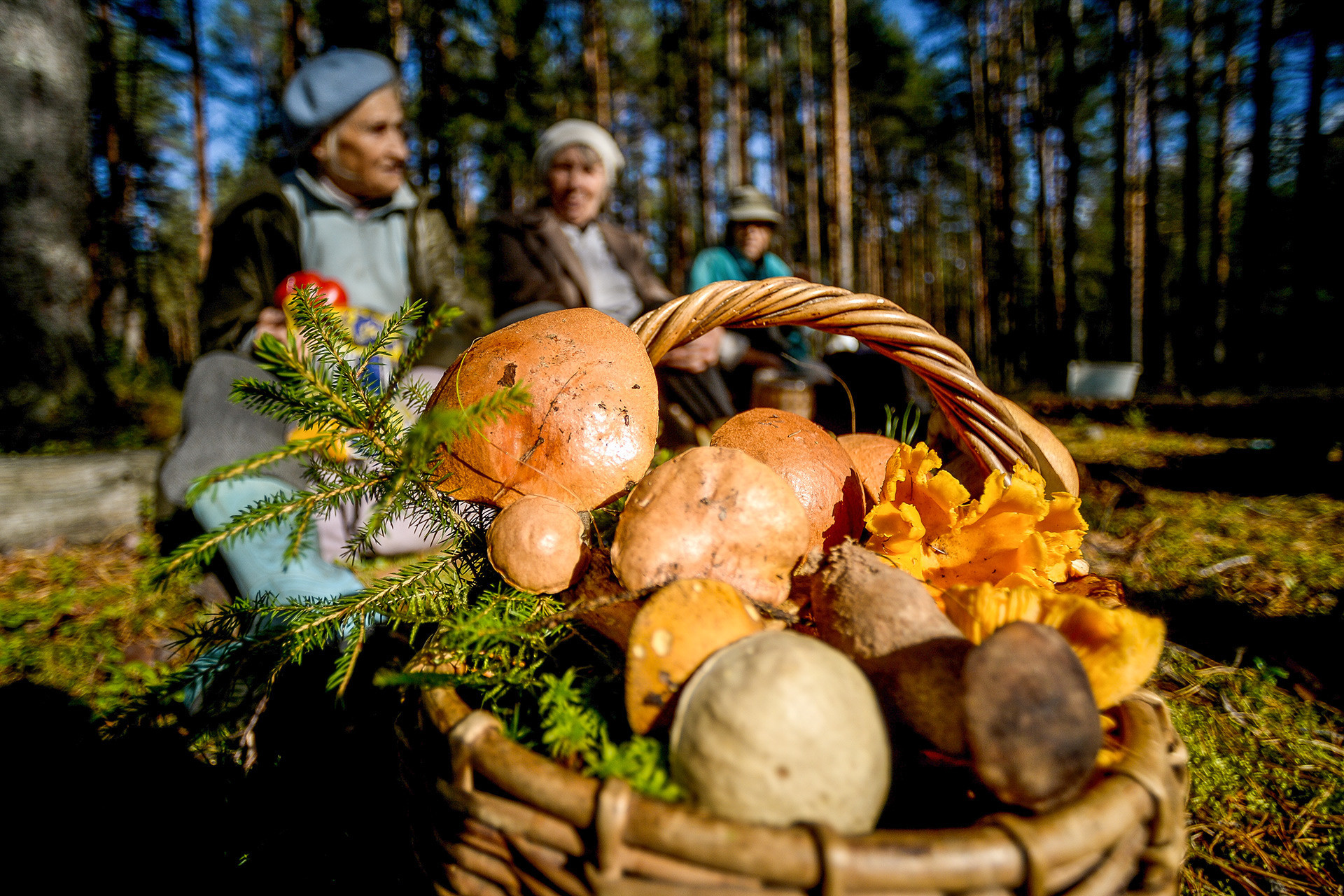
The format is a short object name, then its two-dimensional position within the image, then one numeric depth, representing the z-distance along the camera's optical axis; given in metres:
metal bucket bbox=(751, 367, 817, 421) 2.15
